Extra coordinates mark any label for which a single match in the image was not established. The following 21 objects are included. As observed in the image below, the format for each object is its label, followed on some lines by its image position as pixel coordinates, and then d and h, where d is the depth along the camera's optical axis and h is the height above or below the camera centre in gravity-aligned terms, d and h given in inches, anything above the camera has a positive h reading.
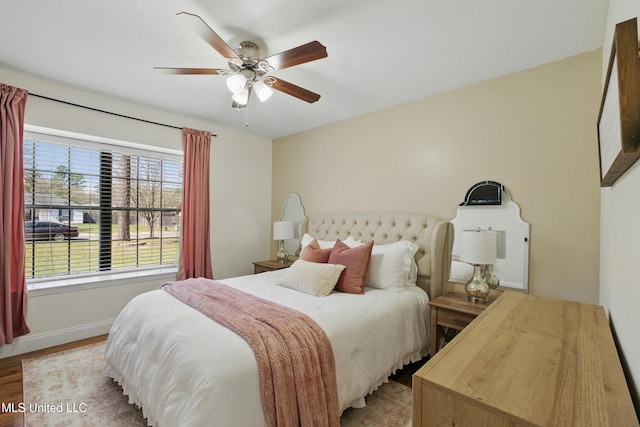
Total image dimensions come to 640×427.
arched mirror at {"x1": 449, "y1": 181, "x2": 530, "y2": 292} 89.1 -4.2
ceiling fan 62.4 +38.6
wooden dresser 27.1 -19.3
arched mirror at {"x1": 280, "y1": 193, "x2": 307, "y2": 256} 163.5 -2.2
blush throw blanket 52.2 -30.1
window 111.3 +1.8
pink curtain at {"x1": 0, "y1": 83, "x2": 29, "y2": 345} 94.8 -3.1
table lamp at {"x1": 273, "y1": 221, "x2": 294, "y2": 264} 152.4 -11.6
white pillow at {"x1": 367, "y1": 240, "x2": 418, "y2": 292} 98.0 -19.7
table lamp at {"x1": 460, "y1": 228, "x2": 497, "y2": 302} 83.4 -12.5
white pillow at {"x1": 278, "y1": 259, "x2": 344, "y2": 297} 91.3 -22.5
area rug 69.0 -52.2
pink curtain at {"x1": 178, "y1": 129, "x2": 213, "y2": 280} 137.3 +1.0
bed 49.8 -30.0
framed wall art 27.2 +12.2
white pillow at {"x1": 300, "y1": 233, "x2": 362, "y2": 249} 117.6 -13.5
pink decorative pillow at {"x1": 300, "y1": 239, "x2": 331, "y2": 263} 108.3 -16.4
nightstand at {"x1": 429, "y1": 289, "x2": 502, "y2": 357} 81.6 -30.5
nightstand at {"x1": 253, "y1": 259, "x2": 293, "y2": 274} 145.9 -28.7
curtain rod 103.4 +41.7
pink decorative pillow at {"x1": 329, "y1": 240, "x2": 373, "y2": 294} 94.3 -18.8
